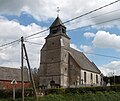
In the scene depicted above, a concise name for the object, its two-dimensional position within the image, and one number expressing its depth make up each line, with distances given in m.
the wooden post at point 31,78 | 24.92
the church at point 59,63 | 54.28
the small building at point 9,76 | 57.73
